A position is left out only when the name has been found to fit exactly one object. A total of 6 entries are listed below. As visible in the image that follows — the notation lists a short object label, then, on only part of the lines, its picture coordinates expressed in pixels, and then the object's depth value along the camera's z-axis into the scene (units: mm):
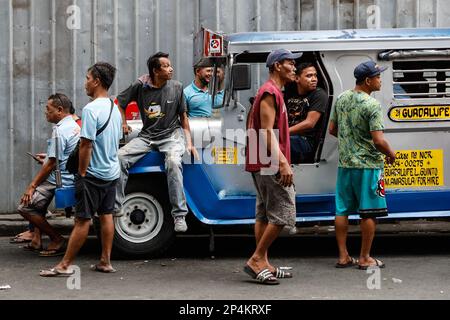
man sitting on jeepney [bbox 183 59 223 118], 9289
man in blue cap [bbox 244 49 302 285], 7676
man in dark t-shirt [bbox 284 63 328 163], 8852
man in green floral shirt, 8383
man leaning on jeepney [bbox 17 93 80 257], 9172
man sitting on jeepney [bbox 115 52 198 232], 8781
